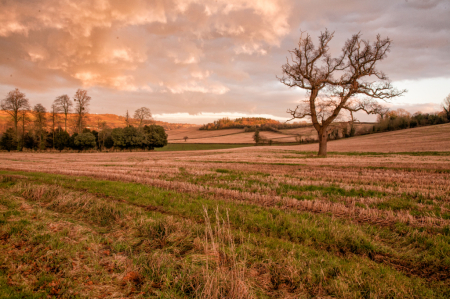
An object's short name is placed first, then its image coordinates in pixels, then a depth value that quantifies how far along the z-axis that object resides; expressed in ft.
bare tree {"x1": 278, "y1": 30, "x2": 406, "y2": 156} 81.76
